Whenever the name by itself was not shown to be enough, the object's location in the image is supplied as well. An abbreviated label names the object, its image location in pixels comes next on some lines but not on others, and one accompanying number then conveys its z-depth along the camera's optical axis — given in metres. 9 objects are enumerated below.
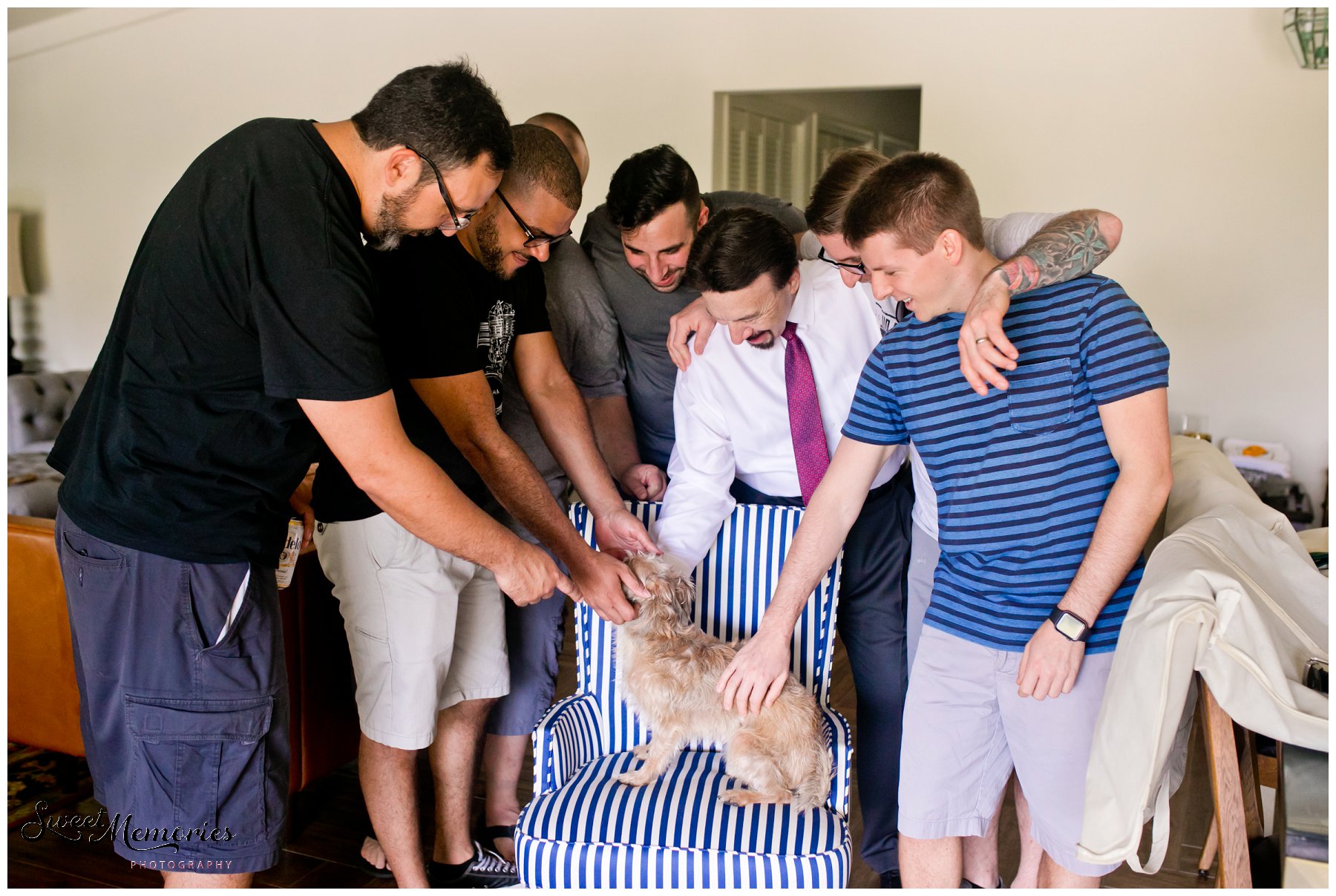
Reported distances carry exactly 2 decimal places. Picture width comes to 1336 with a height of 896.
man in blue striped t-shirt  1.77
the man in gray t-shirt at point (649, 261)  2.57
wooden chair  1.63
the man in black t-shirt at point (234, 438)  1.62
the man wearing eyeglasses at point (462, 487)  2.14
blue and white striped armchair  1.92
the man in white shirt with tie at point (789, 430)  2.35
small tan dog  2.06
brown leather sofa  2.84
